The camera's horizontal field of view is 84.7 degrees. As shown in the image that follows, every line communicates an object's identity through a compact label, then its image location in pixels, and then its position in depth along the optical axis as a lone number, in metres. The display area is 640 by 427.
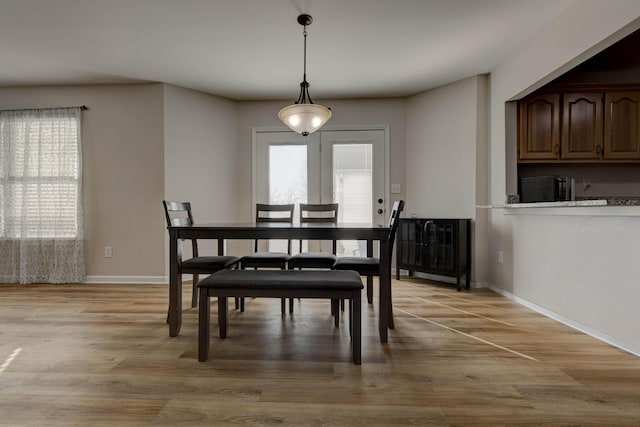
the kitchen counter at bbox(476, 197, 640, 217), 2.11
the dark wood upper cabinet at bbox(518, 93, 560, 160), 3.43
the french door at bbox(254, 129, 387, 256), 4.66
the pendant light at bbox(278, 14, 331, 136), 2.52
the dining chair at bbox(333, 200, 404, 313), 2.44
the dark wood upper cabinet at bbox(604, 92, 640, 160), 3.37
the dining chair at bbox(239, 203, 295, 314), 2.92
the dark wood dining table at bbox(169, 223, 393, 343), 2.20
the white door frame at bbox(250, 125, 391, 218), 4.64
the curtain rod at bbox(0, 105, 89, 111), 4.13
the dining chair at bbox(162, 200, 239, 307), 2.52
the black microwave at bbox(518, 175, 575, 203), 3.19
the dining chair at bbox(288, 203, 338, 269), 2.83
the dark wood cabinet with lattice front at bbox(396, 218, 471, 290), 3.71
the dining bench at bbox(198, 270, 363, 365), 1.86
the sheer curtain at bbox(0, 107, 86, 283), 4.12
